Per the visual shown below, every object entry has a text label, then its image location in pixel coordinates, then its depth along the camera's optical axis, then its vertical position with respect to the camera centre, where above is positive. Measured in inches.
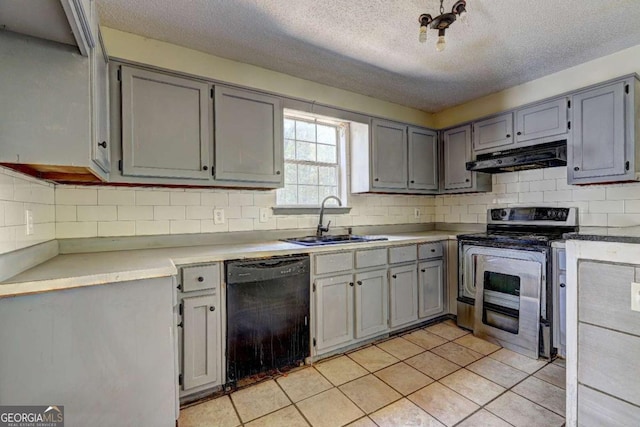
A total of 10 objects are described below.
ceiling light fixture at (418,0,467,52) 66.1 +43.7
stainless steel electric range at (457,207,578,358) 94.3 -24.2
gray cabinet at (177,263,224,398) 71.5 -29.2
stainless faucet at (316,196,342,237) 113.0 -6.7
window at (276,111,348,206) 116.3 +20.9
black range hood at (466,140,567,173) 101.3 +17.9
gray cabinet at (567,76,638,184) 88.0 +23.1
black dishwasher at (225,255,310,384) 77.7 -29.1
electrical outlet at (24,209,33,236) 58.6 -2.0
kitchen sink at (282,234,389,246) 102.7 -11.0
